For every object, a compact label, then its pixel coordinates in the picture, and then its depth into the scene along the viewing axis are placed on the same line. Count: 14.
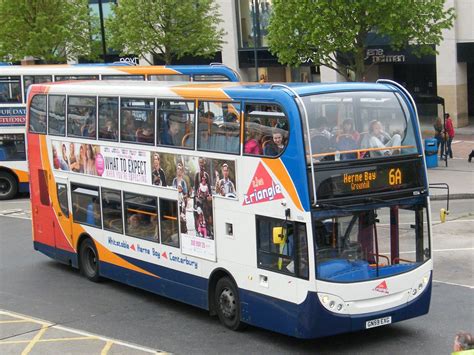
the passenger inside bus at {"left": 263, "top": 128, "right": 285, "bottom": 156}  12.01
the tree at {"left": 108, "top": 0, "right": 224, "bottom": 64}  34.66
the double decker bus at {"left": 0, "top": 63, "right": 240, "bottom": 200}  24.91
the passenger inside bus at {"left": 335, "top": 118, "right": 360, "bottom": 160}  11.84
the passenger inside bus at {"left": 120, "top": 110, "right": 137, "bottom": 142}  15.53
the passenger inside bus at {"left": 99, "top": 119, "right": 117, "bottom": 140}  16.08
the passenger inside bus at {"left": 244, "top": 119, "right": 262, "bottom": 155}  12.52
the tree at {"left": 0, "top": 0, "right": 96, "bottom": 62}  37.44
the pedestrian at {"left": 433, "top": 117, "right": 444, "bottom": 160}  30.52
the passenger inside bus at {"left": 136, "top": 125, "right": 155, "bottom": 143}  15.00
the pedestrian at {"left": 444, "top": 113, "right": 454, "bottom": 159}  30.00
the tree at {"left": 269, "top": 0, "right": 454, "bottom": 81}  26.91
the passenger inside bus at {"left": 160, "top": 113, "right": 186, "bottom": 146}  14.30
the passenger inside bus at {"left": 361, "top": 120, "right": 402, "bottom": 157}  12.06
